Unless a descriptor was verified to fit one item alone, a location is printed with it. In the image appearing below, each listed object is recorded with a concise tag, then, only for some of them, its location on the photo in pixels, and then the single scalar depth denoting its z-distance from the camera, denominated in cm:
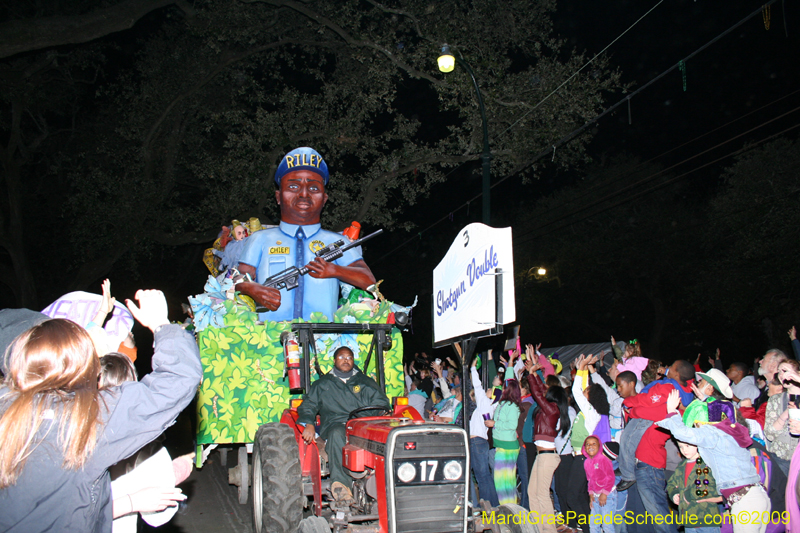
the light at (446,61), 962
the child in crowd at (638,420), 561
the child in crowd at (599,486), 568
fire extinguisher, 552
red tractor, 409
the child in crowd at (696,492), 456
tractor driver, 502
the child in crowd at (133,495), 258
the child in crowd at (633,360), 736
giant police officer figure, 734
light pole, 963
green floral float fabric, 608
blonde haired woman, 201
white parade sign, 402
